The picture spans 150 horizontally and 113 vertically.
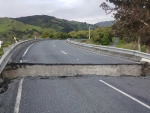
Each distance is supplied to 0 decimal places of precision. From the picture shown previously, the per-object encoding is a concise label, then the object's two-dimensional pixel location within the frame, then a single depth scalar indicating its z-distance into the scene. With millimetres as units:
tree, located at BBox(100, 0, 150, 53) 14262
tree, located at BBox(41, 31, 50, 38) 80371
